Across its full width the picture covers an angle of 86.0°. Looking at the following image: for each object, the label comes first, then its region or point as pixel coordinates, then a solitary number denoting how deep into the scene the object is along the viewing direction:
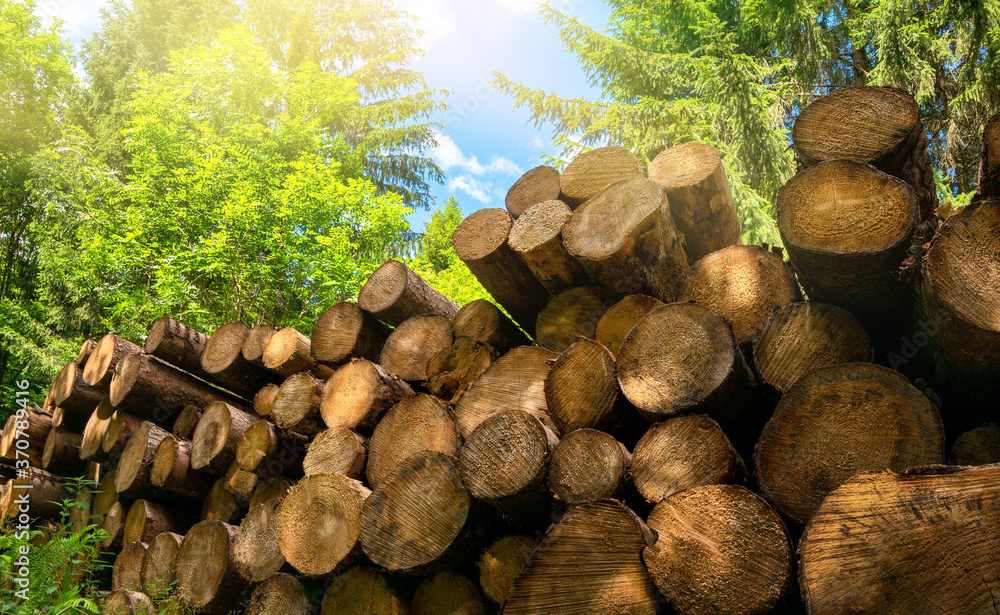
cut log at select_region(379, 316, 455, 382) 2.88
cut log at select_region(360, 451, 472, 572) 2.02
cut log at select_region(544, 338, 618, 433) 1.94
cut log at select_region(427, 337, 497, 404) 2.67
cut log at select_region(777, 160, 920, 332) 1.62
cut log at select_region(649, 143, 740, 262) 2.30
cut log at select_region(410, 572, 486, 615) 2.09
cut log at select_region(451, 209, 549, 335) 2.62
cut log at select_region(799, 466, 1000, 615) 1.07
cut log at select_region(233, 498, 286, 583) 2.67
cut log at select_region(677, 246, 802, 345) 1.98
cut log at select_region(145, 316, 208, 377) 3.92
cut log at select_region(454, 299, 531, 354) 2.77
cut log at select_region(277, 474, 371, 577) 2.27
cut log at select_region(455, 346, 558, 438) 2.31
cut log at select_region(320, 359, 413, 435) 2.63
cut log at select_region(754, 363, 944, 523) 1.40
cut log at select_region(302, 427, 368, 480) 2.53
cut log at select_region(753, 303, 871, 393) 1.73
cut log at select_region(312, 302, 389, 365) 3.05
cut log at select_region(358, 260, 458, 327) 2.98
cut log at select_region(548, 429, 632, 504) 1.73
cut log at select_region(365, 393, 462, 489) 2.38
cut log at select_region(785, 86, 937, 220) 1.70
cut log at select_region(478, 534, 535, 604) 2.02
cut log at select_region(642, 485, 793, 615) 1.38
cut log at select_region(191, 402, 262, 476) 3.24
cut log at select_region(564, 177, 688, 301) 2.19
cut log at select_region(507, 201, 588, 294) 2.41
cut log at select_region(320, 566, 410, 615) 2.19
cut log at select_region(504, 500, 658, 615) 1.54
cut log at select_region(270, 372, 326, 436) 2.93
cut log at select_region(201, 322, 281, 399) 3.59
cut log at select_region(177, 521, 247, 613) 2.75
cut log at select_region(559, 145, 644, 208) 2.51
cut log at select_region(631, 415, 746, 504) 1.61
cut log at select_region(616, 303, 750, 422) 1.71
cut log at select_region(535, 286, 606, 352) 2.48
